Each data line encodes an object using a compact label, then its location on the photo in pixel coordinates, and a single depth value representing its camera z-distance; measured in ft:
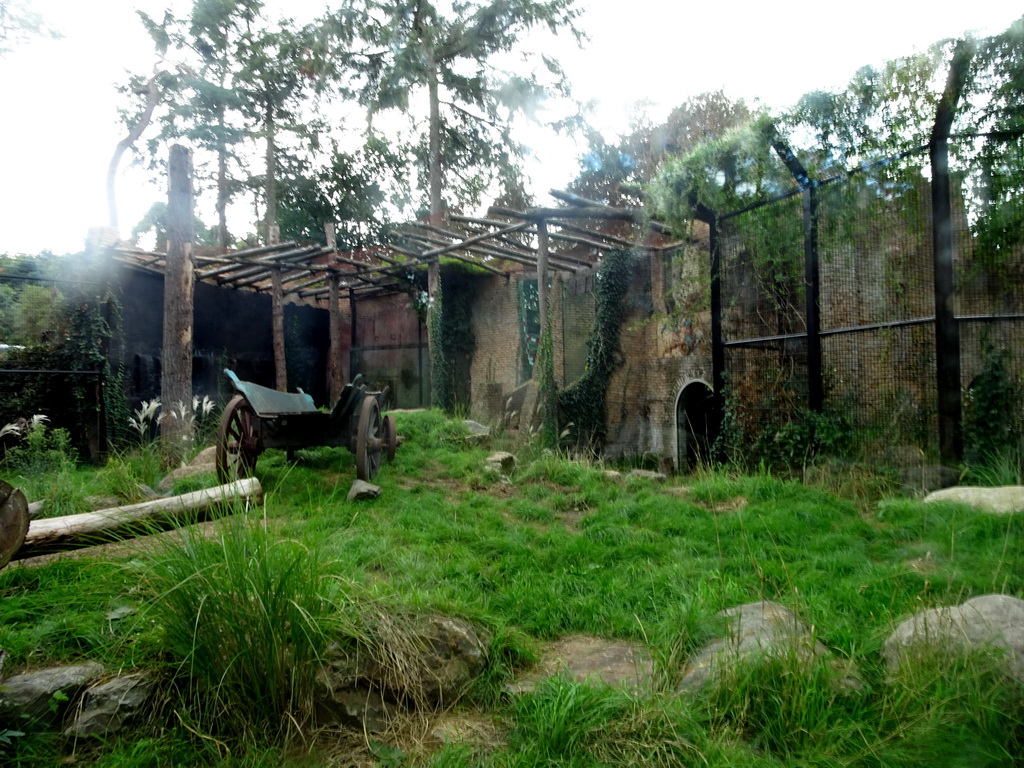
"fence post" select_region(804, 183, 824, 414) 22.59
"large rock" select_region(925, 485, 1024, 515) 14.20
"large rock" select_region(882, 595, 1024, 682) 7.66
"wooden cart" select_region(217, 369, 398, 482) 19.72
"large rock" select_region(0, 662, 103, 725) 7.33
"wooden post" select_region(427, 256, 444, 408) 43.70
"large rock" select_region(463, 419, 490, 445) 28.32
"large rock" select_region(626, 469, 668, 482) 23.05
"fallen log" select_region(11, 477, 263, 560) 10.02
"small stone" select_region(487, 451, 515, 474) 24.11
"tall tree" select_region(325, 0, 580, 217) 52.42
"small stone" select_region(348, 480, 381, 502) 18.30
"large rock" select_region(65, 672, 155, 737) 7.34
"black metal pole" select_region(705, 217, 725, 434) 26.58
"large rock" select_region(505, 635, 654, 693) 8.64
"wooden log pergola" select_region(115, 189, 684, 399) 31.83
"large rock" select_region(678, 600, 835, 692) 8.14
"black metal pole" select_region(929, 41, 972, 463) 18.34
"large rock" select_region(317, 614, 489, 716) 8.03
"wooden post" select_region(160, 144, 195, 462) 23.68
